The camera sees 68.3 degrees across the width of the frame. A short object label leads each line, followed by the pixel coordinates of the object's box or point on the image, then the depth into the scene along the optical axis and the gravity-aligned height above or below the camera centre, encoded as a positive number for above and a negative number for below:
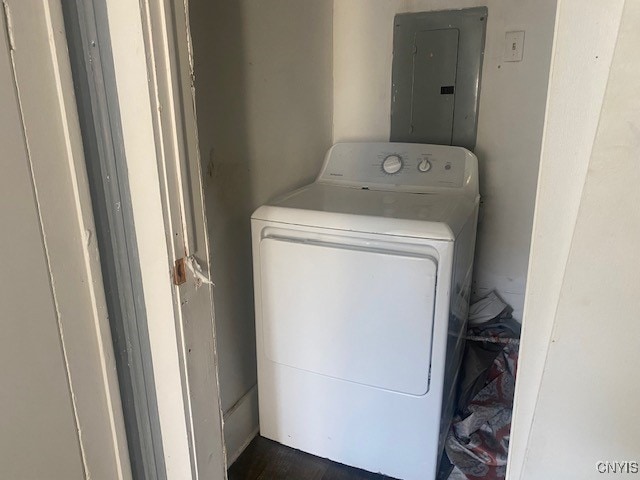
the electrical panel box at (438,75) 1.87 +0.07
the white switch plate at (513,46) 1.80 +0.17
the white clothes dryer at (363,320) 1.35 -0.67
